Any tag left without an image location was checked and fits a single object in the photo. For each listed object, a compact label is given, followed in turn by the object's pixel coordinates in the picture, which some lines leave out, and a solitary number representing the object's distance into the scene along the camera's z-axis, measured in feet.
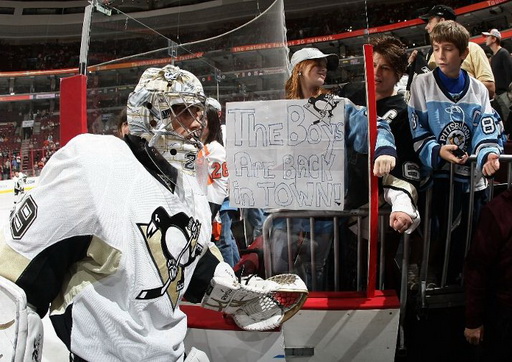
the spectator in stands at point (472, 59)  9.40
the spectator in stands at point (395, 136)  6.72
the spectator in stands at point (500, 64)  12.48
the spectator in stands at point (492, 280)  6.35
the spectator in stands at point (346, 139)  6.66
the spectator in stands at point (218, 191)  9.50
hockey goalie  3.65
